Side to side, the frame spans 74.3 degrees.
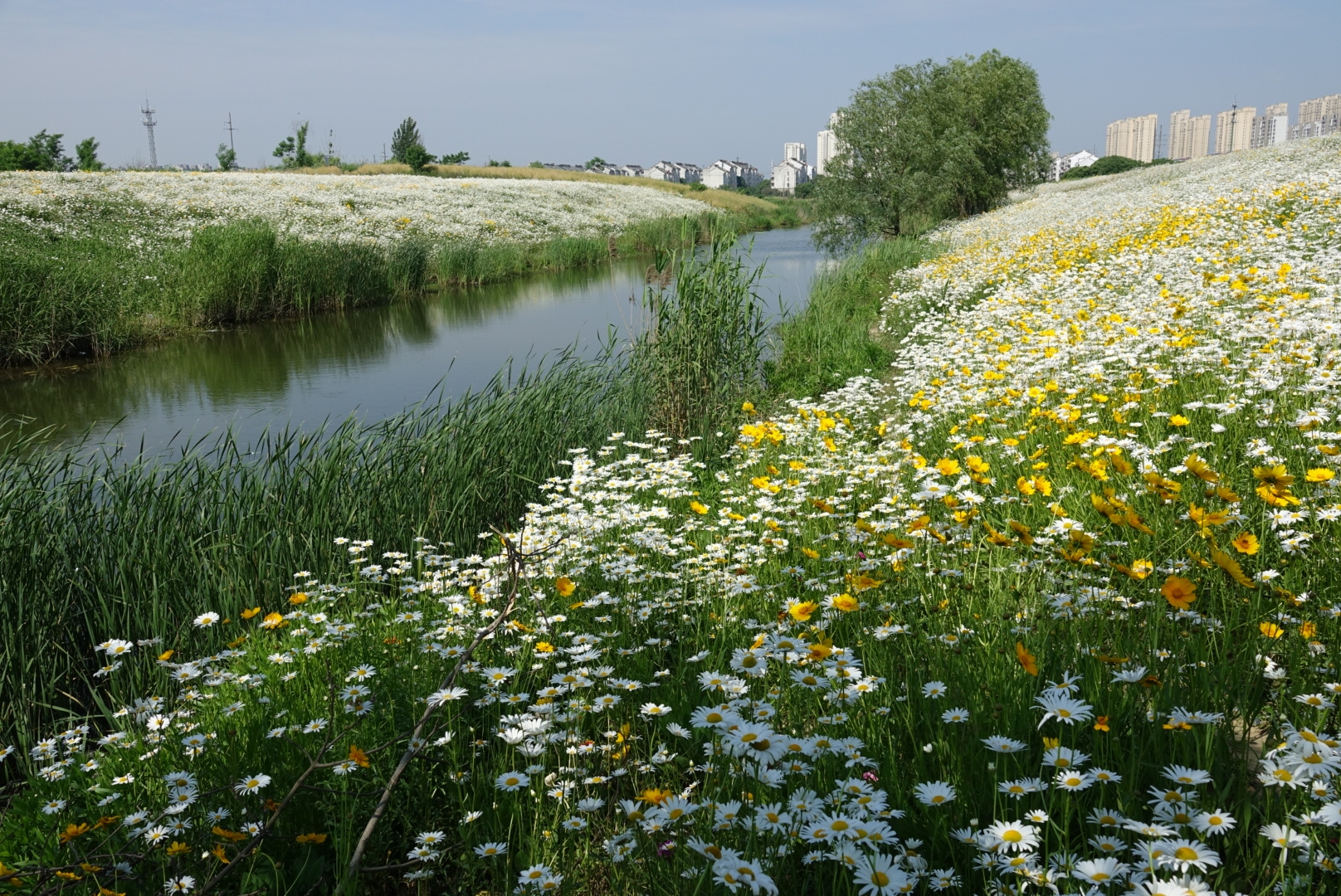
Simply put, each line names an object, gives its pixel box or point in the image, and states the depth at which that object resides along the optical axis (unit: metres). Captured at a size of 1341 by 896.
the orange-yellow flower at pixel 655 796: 1.71
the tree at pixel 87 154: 48.06
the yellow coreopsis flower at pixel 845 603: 2.19
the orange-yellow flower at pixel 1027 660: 1.74
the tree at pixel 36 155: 41.94
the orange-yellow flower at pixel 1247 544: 2.30
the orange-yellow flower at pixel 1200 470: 2.40
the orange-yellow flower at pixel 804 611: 2.25
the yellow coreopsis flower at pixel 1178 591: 1.98
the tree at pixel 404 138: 65.81
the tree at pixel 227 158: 60.38
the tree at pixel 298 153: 60.66
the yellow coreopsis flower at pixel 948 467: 2.97
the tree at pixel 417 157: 58.31
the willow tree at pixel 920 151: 32.06
